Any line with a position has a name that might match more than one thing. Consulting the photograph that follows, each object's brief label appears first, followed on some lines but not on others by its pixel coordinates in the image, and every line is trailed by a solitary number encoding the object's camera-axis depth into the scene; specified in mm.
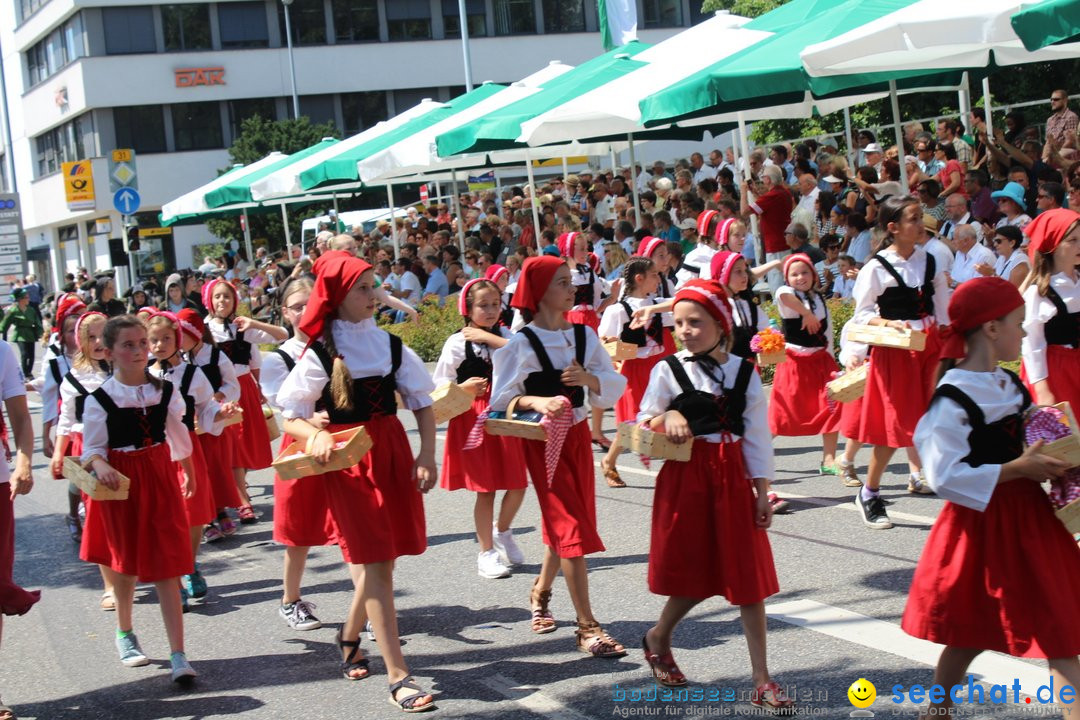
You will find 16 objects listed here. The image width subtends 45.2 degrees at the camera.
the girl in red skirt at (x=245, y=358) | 9844
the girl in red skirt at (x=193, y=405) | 7503
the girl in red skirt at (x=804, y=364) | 9062
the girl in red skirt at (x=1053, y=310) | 6629
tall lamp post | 50841
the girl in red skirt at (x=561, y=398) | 5938
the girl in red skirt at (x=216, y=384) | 8945
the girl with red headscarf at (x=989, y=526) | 4176
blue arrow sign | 26375
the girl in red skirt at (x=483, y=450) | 7691
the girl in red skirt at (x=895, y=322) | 7922
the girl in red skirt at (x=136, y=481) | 6164
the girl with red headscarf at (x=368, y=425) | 5551
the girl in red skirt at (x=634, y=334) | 9984
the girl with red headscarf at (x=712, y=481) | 5039
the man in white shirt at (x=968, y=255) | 12156
